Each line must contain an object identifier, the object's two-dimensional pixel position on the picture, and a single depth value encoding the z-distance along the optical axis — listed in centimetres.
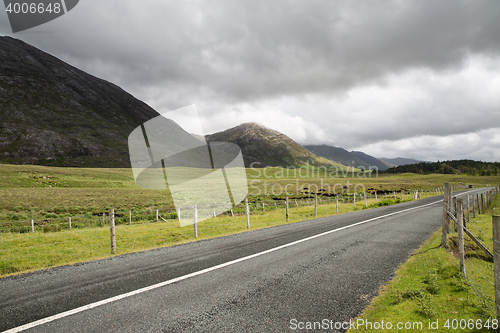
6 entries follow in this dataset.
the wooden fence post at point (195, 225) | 1222
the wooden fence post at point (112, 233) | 972
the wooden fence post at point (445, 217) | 859
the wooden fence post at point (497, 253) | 382
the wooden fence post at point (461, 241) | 609
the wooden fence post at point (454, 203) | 930
